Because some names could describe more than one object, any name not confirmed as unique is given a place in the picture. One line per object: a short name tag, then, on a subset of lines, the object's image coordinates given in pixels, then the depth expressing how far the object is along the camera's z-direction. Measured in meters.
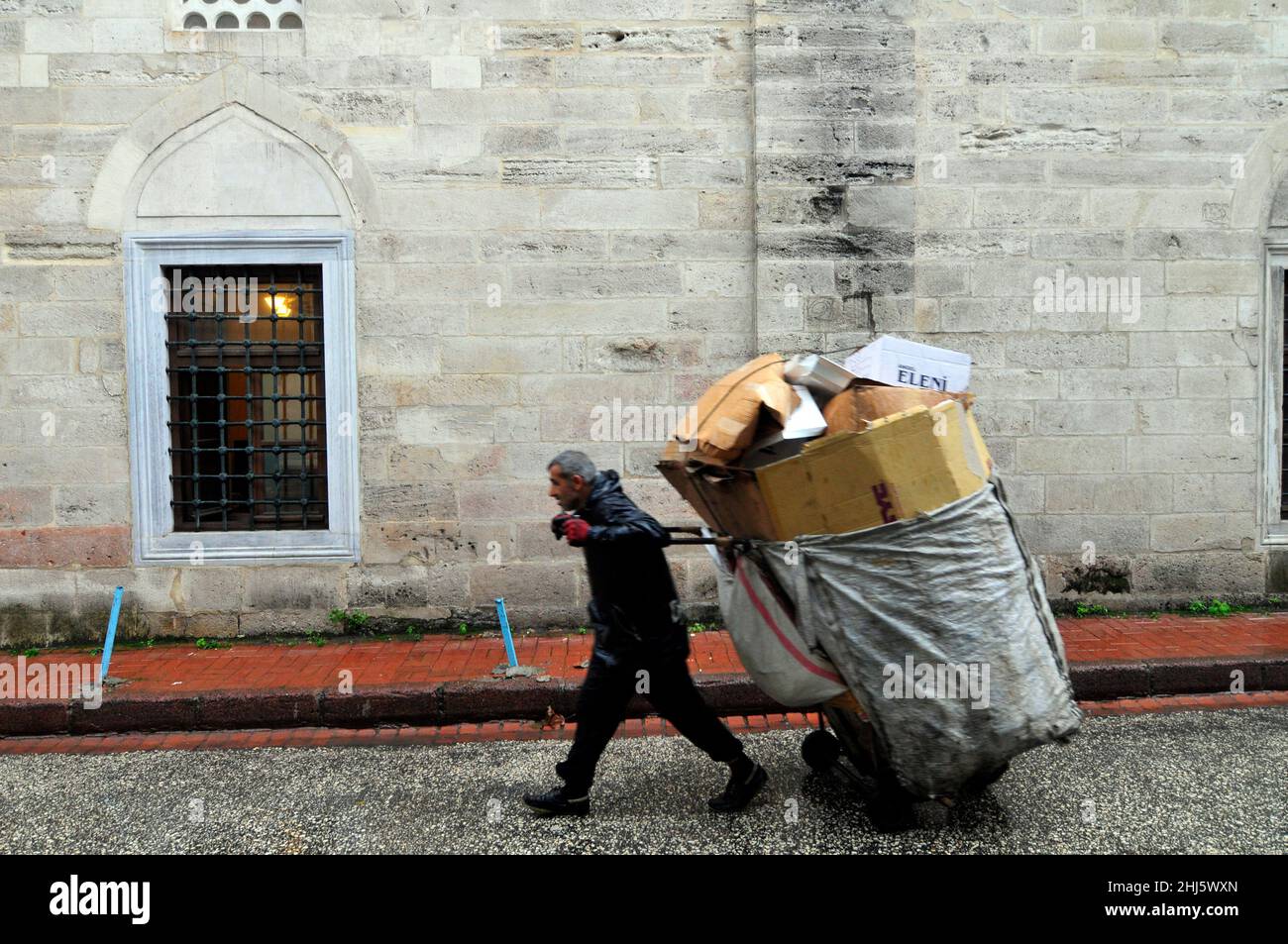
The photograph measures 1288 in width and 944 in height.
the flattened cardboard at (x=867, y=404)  3.31
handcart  3.57
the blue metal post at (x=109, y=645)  5.53
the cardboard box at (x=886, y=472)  3.23
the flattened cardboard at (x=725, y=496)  3.54
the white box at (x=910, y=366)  3.53
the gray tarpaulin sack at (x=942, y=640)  3.29
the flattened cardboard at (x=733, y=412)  3.39
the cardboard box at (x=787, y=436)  3.37
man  3.69
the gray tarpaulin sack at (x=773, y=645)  3.53
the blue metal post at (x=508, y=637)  5.50
